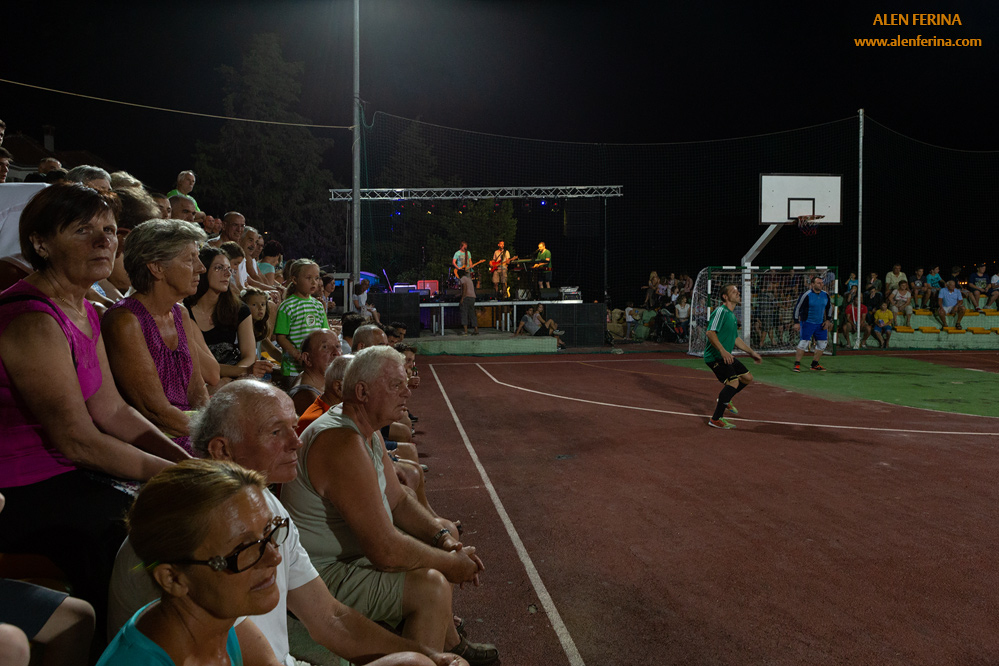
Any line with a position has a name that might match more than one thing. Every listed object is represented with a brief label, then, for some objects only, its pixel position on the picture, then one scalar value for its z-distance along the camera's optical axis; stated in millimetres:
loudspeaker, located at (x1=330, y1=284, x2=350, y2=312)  28781
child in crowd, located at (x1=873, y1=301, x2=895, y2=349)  22406
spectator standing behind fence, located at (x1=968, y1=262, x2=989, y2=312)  23531
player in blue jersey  16609
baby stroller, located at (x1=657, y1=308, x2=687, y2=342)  23938
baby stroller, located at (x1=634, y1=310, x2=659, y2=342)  24547
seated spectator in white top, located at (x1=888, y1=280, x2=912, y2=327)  22828
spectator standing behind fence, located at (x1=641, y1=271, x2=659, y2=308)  25047
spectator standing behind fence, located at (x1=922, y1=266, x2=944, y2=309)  24203
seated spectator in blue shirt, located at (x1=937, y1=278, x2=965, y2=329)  22734
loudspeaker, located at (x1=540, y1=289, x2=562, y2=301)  23594
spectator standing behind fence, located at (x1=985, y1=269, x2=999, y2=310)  23594
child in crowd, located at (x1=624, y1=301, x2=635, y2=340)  25486
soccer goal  21438
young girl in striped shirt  6523
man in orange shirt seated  4031
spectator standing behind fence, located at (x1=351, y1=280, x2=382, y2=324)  16672
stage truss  23375
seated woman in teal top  1512
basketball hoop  20953
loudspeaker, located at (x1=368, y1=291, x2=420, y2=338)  20734
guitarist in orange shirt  24125
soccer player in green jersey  9766
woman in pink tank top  2145
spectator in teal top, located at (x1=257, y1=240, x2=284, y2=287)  9469
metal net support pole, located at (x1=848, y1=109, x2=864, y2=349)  20253
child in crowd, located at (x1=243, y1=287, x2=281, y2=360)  6152
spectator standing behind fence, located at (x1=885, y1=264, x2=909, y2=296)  22969
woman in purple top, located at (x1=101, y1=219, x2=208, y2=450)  2852
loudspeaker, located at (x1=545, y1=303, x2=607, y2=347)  23234
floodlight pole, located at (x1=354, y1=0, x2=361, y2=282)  16484
